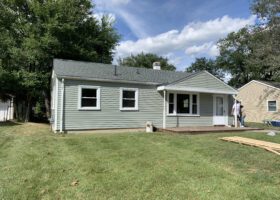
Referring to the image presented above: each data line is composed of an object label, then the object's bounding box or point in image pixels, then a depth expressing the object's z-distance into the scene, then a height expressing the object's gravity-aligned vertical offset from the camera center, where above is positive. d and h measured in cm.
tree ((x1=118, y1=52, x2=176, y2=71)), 3895 +938
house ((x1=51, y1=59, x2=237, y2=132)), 999 +55
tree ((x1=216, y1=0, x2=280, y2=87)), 1661 +694
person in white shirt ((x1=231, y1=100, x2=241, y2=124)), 1283 +5
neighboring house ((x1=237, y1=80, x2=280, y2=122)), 1870 +95
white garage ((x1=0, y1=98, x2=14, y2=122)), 1826 -52
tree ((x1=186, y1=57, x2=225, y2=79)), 3527 +800
